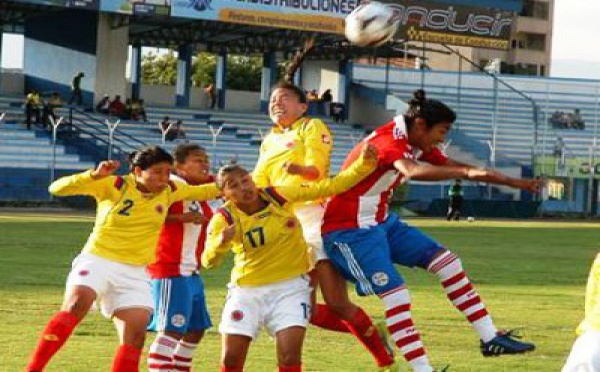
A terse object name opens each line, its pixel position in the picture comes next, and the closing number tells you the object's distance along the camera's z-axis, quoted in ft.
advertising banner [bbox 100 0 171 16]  180.04
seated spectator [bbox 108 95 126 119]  186.91
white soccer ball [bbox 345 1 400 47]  40.88
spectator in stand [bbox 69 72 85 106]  184.44
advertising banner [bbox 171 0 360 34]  186.03
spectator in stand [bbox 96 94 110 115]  186.29
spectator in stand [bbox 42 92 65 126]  173.06
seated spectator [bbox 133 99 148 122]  188.96
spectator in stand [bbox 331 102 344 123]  215.31
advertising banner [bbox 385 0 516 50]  204.23
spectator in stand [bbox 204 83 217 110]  212.84
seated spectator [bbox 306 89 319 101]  209.65
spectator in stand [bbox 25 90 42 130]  172.74
